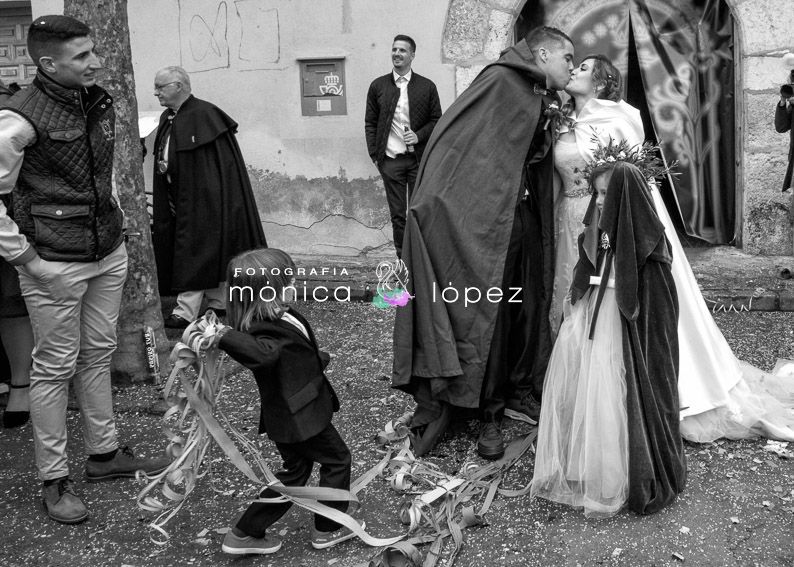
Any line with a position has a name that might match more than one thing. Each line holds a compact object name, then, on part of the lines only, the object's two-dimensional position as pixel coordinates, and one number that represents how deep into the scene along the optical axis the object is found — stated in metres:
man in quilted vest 3.76
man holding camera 6.73
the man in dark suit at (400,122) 7.67
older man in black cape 6.71
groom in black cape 4.26
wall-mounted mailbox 8.25
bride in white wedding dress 4.36
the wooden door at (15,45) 9.36
